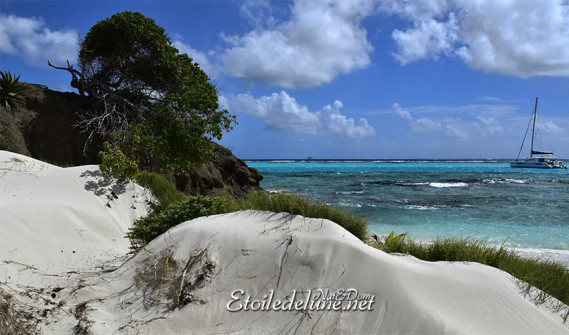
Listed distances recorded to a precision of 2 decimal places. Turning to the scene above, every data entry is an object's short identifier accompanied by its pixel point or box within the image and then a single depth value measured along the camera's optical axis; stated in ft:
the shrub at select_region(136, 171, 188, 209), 33.14
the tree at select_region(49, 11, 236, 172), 43.01
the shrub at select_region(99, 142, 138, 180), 31.76
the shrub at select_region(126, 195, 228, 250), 21.70
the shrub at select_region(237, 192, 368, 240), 18.63
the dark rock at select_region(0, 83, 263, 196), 42.39
